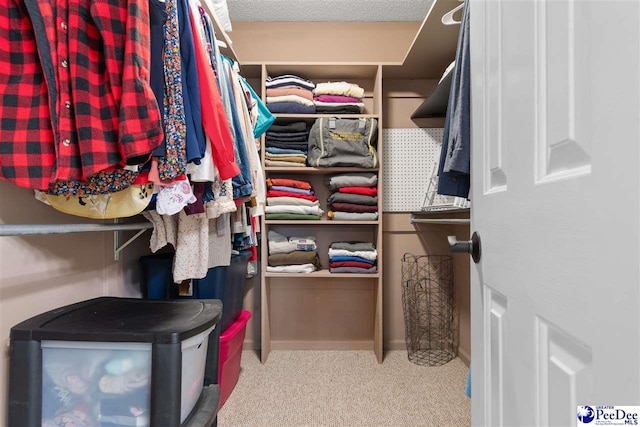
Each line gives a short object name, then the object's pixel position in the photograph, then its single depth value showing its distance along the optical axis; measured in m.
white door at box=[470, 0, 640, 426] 0.35
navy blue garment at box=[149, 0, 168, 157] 0.94
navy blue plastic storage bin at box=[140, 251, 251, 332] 1.62
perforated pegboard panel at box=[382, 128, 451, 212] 2.44
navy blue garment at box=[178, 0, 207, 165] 1.00
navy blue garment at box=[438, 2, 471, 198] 1.05
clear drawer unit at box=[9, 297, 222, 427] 0.91
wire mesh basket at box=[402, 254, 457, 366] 2.34
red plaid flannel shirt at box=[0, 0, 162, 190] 0.81
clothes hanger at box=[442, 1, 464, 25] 1.61
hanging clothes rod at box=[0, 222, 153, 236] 0.79
